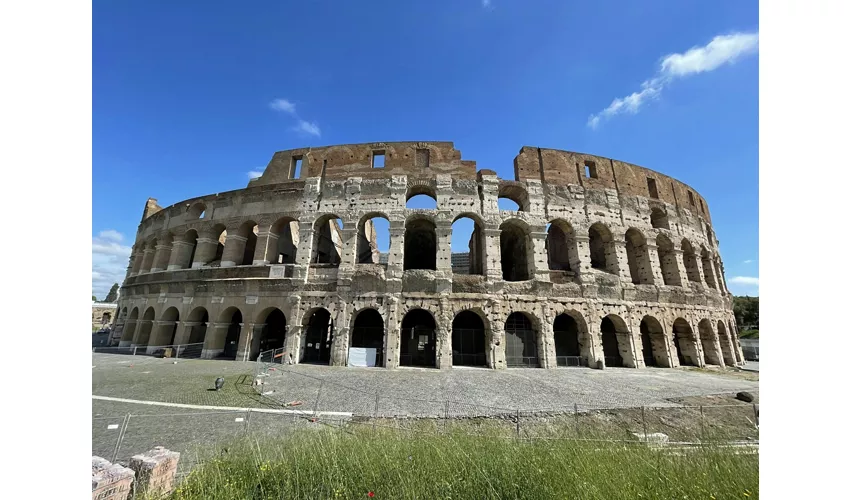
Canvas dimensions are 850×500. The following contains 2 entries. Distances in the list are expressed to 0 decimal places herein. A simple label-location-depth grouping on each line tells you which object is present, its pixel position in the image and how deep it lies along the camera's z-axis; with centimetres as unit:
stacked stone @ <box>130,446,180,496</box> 357
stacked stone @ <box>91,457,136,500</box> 310
